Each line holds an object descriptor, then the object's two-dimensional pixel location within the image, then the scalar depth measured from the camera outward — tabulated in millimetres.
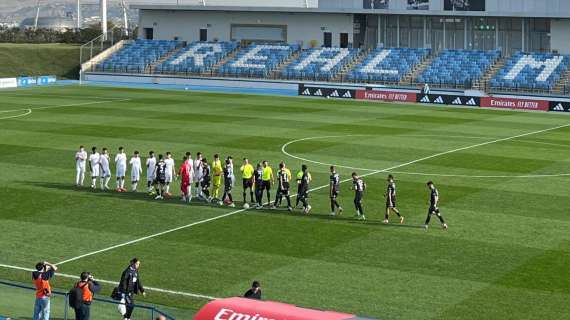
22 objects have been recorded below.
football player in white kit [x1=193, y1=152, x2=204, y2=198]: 36272
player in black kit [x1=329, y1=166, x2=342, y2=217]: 34000
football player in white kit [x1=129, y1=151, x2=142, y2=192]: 37750
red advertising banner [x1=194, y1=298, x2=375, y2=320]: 16203
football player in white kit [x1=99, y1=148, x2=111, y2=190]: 38031
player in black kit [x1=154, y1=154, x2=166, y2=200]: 36438
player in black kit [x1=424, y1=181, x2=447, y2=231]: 31875
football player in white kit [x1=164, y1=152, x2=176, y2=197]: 36688
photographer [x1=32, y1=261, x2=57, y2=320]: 21312
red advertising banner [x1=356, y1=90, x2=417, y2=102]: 76375
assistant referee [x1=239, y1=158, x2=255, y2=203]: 35728
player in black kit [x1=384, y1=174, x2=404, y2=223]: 32750
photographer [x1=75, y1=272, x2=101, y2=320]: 20812
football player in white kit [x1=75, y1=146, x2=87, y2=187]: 38459
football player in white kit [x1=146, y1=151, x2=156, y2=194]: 36938
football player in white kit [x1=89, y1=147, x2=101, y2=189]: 38219
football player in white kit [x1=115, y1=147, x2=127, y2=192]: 37969
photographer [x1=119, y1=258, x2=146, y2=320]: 22630
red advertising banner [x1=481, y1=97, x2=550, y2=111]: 71250
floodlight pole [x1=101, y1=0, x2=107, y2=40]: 105250
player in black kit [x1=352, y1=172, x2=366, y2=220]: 33438
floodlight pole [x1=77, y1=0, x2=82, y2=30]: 153225
